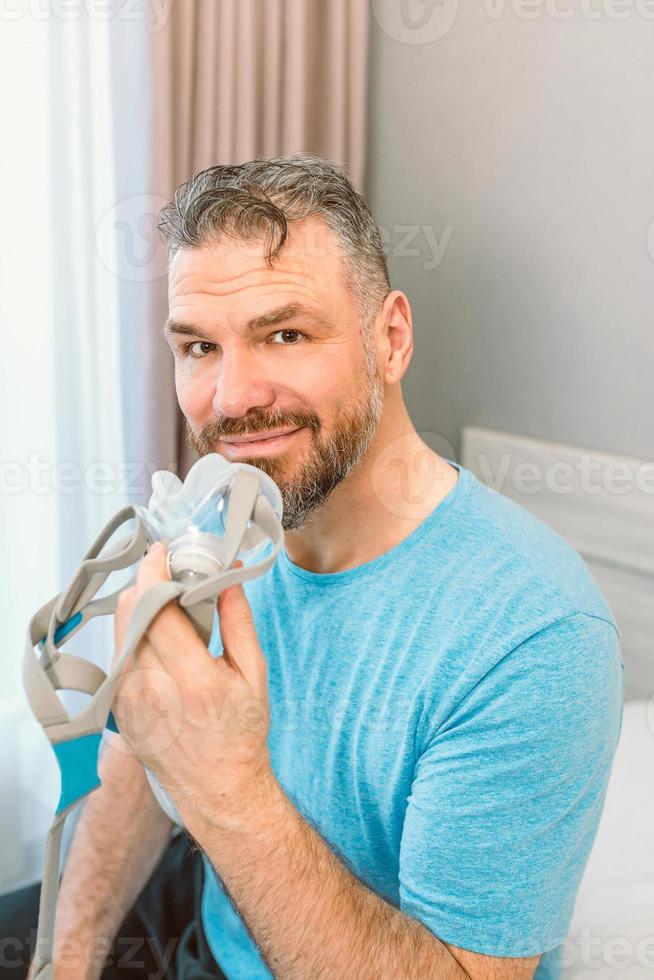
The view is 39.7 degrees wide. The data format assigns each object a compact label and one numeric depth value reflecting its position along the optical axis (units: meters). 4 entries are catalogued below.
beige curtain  1.61
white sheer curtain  1.51
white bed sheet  1.06
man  0.79
